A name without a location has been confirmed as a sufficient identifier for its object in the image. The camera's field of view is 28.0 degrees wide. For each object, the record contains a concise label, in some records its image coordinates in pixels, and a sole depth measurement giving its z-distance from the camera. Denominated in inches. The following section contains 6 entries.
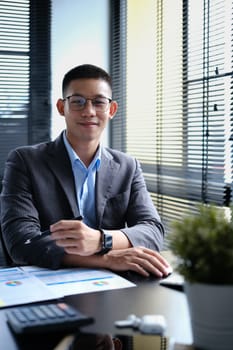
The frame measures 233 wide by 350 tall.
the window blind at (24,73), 128.3
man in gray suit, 73.3
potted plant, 33.3
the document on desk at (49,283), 50.3
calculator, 39.0
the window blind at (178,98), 96.0
